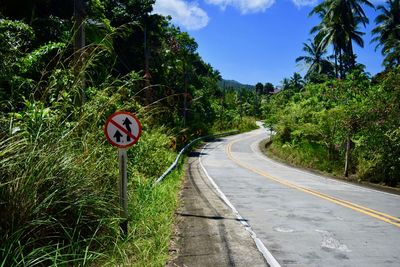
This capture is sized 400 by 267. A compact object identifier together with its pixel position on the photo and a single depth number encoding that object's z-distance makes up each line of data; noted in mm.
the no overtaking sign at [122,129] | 6355
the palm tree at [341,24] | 38906
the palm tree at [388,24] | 44312
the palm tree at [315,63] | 57562
